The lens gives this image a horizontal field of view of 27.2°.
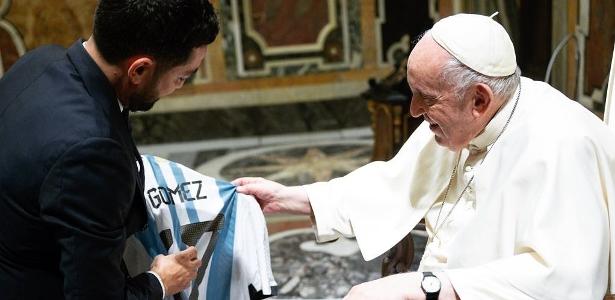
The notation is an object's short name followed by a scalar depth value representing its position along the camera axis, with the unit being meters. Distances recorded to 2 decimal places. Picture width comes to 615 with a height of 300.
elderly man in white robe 2.36
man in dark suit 2.21
